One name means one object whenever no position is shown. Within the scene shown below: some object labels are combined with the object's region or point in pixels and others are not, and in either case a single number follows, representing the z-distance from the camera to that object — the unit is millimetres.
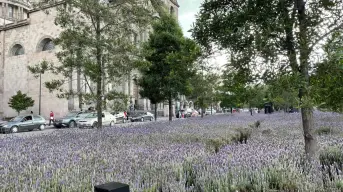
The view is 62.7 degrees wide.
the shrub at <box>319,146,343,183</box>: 4945
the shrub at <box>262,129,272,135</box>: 9332
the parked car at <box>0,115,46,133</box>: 24375
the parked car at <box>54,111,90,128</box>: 29484
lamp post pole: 40944
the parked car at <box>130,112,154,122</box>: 42350
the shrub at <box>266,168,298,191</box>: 3410
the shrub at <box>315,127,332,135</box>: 8988
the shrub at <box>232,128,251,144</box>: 8620
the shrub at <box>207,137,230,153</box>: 6752
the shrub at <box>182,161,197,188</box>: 3866
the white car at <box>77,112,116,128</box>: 27656
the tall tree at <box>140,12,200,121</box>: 21377
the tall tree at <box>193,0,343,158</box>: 3949
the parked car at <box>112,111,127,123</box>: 36519
